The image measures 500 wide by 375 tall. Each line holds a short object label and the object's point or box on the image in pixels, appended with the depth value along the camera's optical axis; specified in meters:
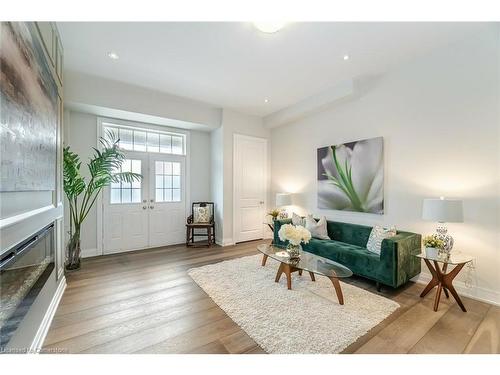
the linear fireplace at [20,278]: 1.25
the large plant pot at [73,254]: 3.28
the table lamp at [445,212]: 2.30
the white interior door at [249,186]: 4.99
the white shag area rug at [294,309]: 1.77
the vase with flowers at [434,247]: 2.37
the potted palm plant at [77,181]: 3.17
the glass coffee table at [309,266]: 2.31
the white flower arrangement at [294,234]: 2.62
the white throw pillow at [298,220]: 3.96
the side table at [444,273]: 2.25
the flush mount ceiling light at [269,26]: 2.16
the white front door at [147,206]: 4.23
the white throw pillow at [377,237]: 2.86
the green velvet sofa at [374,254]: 2.55
